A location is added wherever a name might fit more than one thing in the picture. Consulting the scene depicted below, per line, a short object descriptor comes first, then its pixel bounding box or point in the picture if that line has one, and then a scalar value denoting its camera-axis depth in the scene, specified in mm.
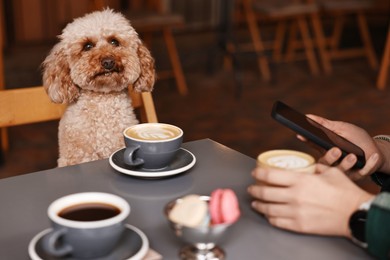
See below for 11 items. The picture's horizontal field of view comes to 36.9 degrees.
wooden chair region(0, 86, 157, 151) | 1262
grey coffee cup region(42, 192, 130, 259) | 661
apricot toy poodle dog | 1509
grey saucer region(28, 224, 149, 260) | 693
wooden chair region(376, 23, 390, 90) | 4055
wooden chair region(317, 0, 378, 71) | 4375
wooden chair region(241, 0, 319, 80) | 4133
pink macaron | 703
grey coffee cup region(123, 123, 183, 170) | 946
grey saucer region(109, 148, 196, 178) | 955
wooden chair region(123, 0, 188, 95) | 3658
